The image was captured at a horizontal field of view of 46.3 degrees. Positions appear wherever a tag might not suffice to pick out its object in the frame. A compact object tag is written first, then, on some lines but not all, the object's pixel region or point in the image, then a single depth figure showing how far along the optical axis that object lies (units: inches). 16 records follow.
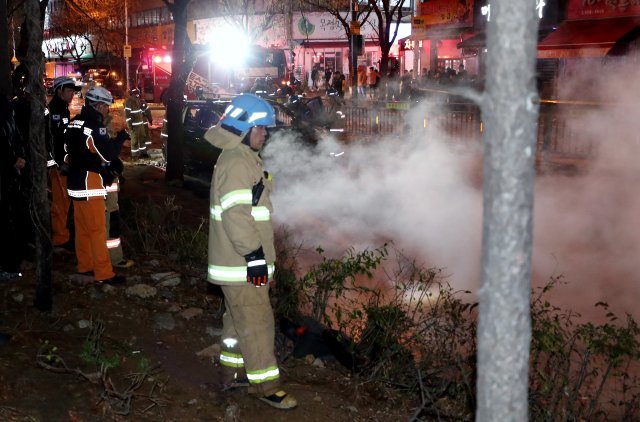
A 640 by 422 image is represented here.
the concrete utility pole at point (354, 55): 842.8
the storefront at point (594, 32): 862.5
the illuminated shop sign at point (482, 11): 809.9
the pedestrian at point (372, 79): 1346.0
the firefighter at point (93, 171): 252.8
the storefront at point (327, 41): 2010.3
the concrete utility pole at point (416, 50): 1531.7
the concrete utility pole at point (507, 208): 78.8
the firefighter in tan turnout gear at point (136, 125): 661.9
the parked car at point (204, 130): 514.3
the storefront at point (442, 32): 1323.8
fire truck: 1179.3
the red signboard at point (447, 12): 1303.3
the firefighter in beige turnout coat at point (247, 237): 171.0
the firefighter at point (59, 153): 293.1
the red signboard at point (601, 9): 886.4
